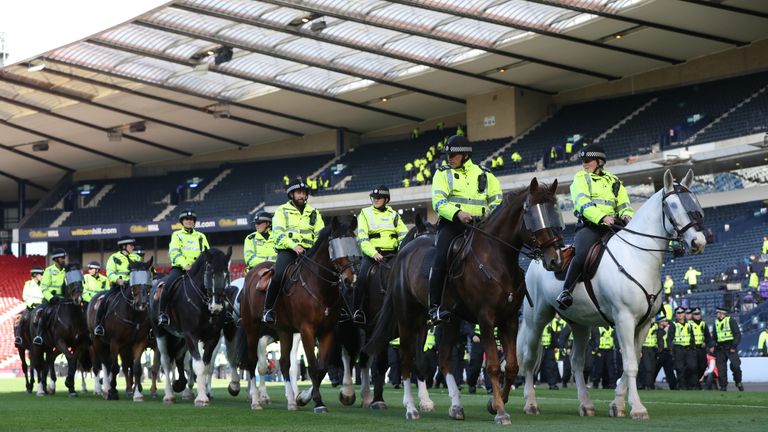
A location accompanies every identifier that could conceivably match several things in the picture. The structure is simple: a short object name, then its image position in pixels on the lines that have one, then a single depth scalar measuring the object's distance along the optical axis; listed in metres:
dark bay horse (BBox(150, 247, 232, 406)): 17.12
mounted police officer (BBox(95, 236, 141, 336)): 21.00
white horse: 12.62
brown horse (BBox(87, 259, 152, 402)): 19.83
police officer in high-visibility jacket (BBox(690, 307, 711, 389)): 25.81
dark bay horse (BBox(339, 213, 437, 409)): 15.46
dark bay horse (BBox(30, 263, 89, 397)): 23.05
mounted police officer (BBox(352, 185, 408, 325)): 15.82
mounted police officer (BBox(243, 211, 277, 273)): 20.03
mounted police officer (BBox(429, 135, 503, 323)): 13.09
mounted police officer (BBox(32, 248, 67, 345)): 23.98
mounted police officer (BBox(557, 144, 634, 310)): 13.45
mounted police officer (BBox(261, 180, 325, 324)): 15.58
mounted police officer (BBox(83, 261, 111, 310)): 24.25
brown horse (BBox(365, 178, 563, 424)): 12.19
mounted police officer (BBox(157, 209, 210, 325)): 18.81
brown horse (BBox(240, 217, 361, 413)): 14.80
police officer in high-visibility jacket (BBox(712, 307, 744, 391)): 25.62
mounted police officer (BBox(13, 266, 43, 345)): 26.45
